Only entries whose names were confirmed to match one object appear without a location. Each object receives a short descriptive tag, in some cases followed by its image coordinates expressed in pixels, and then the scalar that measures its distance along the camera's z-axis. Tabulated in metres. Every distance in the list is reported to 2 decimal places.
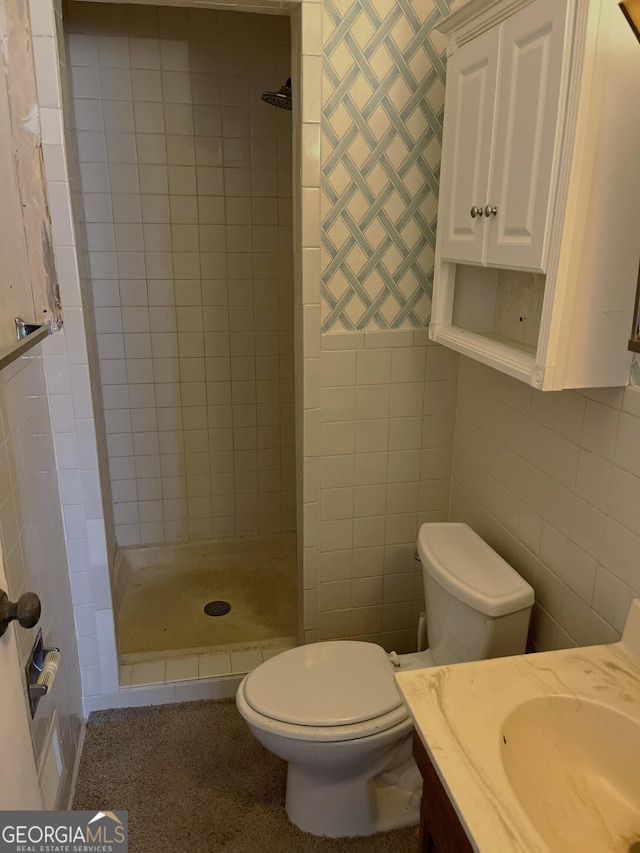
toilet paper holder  1.24
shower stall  2.45
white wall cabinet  1.05
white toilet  1.47
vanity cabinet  0.93
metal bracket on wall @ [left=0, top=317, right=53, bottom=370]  1.09
